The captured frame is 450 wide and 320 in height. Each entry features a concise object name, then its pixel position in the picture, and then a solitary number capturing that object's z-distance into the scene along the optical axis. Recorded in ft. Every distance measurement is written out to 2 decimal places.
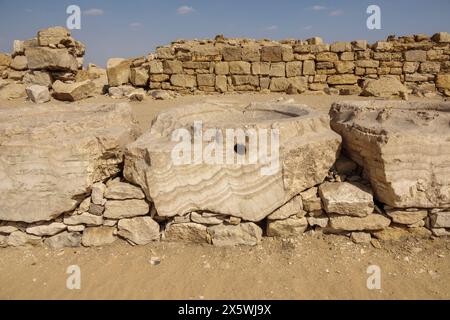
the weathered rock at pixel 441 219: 8.37
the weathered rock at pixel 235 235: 8.51
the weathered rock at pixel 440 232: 8.48
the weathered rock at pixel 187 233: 8.58
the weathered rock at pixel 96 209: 8.75
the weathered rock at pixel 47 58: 28.94
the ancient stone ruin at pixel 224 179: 8.23
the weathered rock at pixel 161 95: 29.07
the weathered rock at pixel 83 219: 8.77
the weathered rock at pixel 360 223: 8.52
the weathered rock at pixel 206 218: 8.48
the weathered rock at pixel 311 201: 8.71
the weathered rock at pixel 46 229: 8.72
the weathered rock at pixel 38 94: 25.86
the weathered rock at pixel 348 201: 8.43
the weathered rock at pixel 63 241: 8.79
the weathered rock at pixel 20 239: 8.76
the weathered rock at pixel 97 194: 8.69
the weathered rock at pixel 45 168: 8.30
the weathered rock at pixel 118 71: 30.32
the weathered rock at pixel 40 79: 29.36
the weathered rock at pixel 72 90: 26.65
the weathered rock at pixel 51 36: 29.19
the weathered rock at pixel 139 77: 30.96
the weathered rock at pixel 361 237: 8.62
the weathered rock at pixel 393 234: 8.61
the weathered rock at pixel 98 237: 8.75
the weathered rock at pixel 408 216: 8.43
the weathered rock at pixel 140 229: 8.72
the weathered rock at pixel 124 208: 8.71
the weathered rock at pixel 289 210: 8.59
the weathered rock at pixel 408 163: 7.99
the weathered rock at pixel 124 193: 8.70
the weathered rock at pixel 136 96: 28.19
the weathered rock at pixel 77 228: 8.82
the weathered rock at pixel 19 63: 32.65
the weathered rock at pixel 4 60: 33.17
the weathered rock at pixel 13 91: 27.84
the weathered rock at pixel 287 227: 8.69
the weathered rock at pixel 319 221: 8.74
